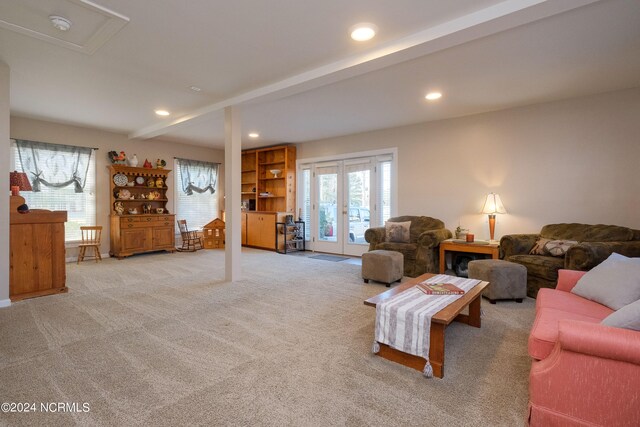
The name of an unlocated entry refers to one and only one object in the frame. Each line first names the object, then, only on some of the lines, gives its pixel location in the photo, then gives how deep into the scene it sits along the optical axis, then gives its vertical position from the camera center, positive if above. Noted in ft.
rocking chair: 23.90 -2.63
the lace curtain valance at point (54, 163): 18.21 +2.47
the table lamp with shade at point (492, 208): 15.48 -0.09
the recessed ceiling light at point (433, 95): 13.71 +4.88
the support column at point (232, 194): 14.34 +0.50
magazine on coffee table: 8.28 -2.24
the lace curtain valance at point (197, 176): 25.30 +2.41
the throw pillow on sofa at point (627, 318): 4.77 -1.73
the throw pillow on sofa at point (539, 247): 12.98 -1.70
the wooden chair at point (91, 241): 19.48 -2.33
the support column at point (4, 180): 11.00 +0.84
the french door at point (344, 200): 20.84 +0.38
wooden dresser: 11.72 -1.93
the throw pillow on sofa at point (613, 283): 6.75 -1.75
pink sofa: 4.46 -2.56
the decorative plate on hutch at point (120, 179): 21.43 +1.72
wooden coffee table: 6.65 -2.81
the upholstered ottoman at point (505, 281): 11.48 -2.71
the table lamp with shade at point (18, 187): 11.96 +0.67
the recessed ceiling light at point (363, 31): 8.53 +4.82
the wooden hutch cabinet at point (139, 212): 20.81 -0.55
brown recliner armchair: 15.31 -1.99
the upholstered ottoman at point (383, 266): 13.82 -2.69
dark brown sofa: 10.78 -1.54
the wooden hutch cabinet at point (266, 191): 24.97 +1.21
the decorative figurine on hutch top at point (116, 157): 21.30 +3.19
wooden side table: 13.91 -1.92
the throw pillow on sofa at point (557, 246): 12.24 -1.58
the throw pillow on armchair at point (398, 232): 17.39 -1.45
